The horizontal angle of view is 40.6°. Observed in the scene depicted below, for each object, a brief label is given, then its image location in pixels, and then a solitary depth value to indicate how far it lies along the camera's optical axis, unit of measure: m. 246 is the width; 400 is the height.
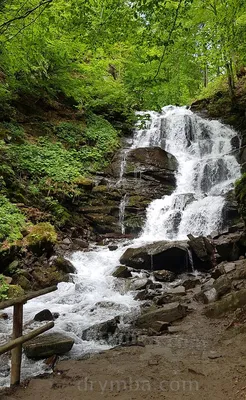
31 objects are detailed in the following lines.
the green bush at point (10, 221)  9.34
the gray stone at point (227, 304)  6.30
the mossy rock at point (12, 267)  8.85
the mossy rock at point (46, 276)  8.99
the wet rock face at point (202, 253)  10.53
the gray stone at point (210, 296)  7.25
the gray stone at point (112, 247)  11.86
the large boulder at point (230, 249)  10.27
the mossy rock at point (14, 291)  7.71
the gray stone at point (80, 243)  11.93
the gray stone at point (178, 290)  8.06
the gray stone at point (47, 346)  5.30
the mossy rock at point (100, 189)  14.88
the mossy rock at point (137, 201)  14.81
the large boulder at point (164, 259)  10.57
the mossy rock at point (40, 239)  9.93
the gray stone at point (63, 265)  9.81
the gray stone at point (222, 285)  7.22
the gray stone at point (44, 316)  6.96
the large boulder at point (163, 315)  6.51
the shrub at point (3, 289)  7.36
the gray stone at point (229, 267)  8.27
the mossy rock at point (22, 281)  8.59
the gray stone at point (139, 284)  8.96
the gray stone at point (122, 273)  9.88
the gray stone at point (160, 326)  6.13
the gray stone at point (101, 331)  6.18
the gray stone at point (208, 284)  7.99
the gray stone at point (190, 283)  8.73
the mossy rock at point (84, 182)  14.36
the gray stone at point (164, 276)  9.80
